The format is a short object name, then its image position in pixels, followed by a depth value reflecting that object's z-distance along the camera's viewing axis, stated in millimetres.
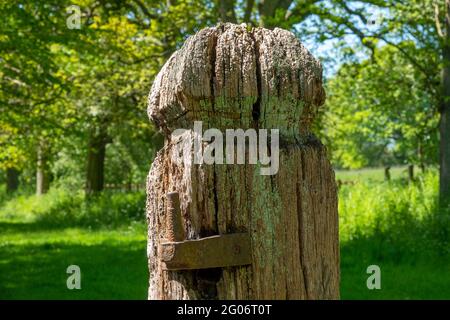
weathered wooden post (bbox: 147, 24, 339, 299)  1980
